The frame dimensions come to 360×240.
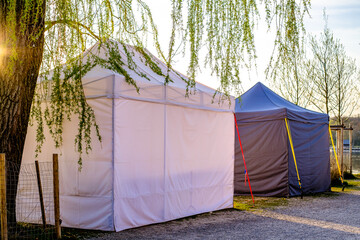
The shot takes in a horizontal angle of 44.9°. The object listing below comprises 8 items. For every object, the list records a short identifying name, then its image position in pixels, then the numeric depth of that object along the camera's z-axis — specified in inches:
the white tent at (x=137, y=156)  219.1
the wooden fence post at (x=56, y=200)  198.8
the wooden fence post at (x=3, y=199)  169.9
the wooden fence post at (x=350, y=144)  569.7
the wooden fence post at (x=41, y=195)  217.5
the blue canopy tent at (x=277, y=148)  378.6
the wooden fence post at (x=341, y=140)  492.4
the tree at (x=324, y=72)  667.4
